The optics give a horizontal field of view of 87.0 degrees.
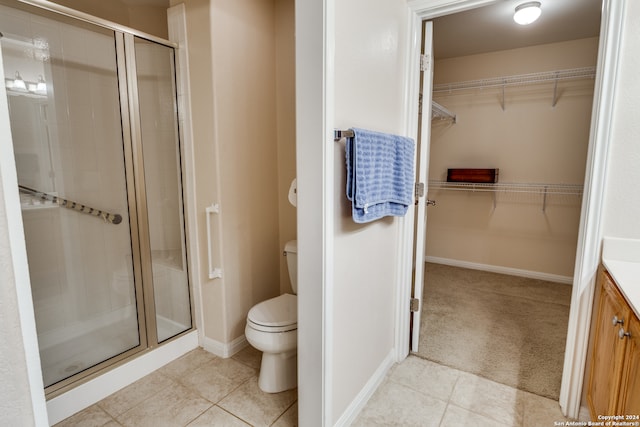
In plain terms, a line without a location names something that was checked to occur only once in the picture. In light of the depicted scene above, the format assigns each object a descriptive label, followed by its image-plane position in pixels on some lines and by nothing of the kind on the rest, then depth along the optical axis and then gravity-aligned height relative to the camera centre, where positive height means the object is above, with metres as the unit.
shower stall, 1.78 -0.07
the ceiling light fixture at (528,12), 2.46 +1.13
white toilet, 1.80 -0.92
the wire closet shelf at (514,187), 3.41 -0.22
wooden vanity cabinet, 1.10 -0.70
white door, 2.02 +0.03
